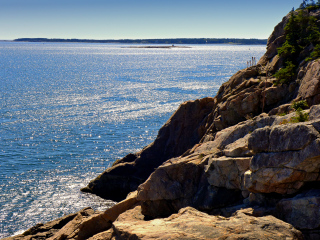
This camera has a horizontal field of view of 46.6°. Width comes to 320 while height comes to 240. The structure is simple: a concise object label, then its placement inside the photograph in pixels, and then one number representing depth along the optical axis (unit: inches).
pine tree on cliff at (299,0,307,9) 1870.4
